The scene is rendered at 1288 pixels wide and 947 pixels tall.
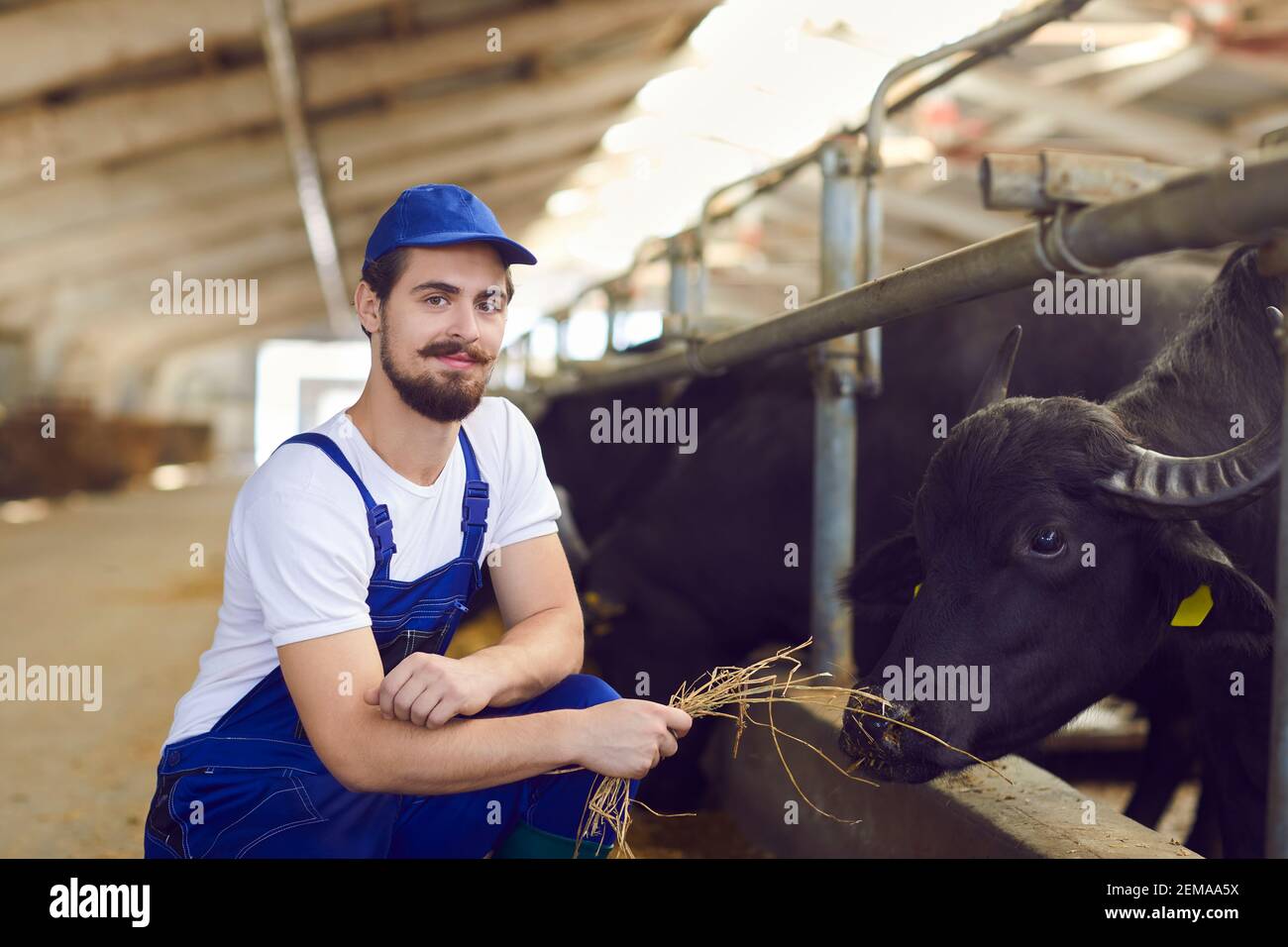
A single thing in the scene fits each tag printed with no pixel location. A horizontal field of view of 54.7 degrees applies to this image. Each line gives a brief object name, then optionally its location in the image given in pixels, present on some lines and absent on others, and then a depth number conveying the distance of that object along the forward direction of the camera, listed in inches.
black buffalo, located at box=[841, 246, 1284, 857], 77.9
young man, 67.1
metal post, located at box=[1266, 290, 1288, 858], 52.7
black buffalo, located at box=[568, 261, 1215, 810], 124.4
